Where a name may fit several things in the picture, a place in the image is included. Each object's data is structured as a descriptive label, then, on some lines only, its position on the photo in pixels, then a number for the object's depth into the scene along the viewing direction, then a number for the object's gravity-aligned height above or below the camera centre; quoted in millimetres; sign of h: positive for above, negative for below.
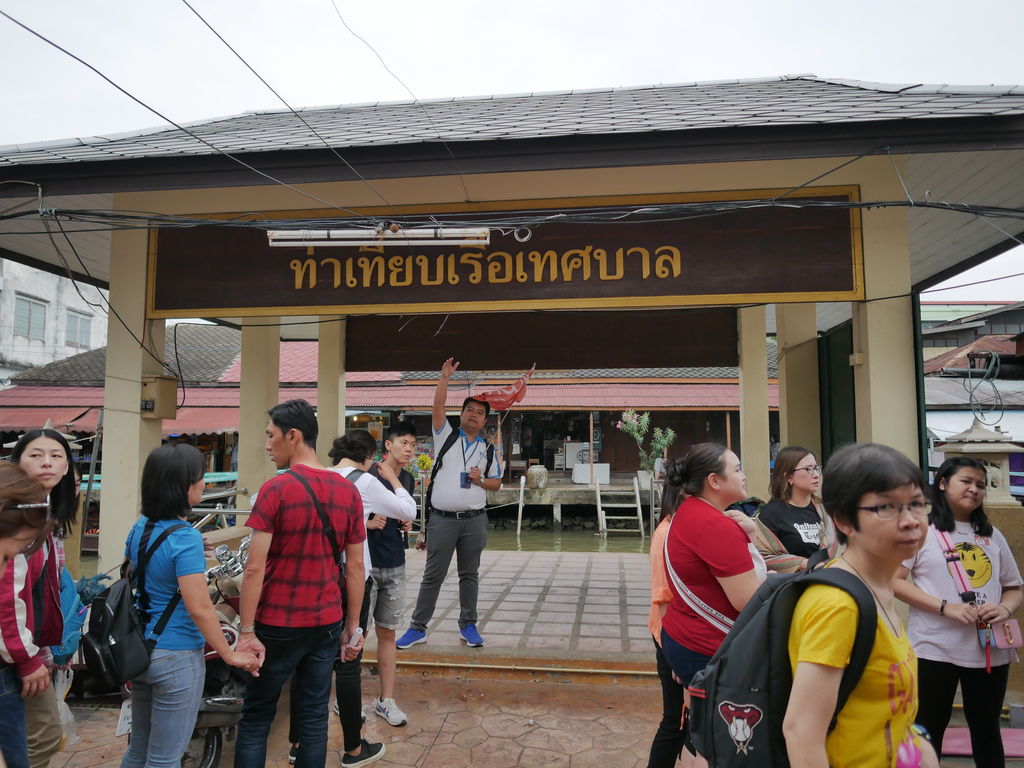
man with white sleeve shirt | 4484 -621
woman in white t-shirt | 2543 -747
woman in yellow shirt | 1265 -447
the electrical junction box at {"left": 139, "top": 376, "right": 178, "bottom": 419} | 4840 +246
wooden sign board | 4137 +1126
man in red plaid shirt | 2367 -617
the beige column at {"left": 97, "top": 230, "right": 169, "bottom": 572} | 4754 +292
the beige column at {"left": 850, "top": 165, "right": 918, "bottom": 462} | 4055 +611
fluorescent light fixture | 4094 +1275
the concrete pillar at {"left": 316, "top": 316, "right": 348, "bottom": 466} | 7305 +602
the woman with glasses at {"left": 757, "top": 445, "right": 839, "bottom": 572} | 2957 -443
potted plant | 19125 -315
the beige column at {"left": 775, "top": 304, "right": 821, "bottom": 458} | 5840 +475
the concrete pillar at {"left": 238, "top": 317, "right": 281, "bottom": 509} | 7215 +321
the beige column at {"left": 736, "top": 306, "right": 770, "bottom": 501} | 6750 +395
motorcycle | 2957 -1316
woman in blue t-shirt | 2205 -698
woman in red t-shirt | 2074 -469
